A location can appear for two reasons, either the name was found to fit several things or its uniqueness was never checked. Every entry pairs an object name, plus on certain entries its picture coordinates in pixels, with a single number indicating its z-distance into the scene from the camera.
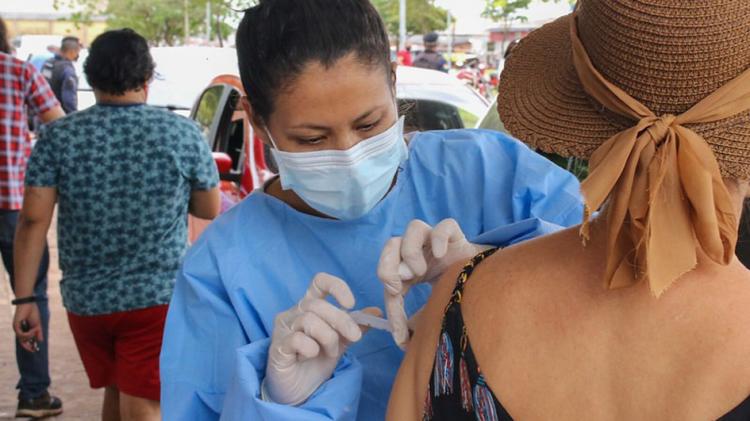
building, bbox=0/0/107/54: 46.84
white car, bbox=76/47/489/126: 5.45
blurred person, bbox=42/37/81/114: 11.96
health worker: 1.95
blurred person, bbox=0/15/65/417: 4.67
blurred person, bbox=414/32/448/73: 11.66
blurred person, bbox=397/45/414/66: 14.64
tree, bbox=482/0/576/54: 9.33
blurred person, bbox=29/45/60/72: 16.20
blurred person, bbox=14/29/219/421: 3.53
